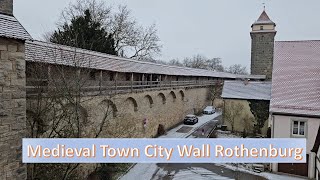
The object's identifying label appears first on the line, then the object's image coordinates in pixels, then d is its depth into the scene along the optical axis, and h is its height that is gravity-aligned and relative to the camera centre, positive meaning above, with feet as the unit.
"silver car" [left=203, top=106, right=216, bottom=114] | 107.96 -10.38
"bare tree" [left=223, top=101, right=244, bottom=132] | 73.20 -7.39
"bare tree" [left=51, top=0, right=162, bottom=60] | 93.20 +18.15
